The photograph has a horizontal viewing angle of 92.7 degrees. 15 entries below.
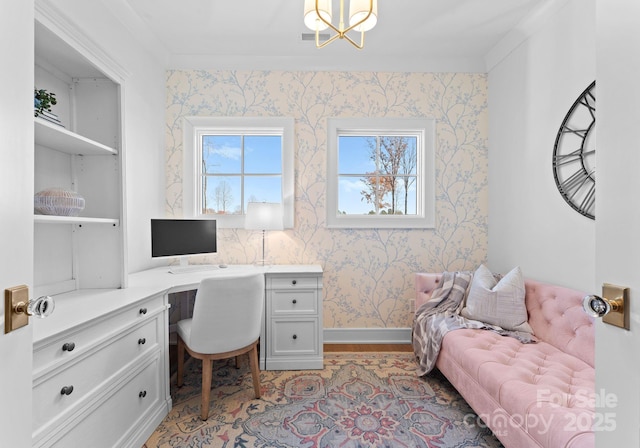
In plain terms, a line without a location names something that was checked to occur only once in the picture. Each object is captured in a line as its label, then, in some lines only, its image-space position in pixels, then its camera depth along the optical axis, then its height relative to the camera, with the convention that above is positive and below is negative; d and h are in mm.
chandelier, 1641 +1140
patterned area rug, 1690 -1209
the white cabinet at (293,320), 2488 -819
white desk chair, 1796 -607
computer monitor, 2395 -140
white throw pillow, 2158 -600
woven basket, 1421 +84
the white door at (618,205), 556 +31
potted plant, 1342 +543
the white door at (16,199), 597 +43
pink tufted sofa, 1234 -785
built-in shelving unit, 1656 +239
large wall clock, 1905 +433
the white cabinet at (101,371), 1138 -687
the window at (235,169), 3039 +514
